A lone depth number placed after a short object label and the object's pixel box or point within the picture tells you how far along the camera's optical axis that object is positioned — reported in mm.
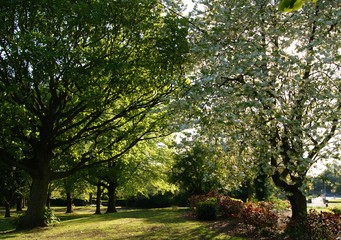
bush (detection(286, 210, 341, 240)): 13048
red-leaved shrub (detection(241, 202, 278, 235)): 16469
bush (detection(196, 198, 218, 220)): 23828
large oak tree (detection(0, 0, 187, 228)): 15352
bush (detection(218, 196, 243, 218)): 23372
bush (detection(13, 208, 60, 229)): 22295
